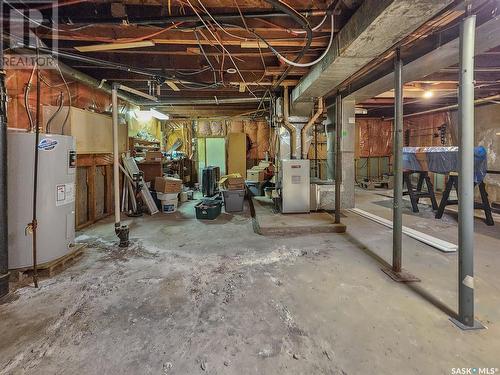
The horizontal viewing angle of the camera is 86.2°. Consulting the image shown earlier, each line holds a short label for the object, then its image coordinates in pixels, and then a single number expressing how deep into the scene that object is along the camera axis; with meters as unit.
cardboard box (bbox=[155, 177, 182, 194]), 5.18
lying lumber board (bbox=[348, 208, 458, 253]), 2.94
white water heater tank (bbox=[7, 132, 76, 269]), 2.28
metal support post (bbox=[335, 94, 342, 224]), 3.51
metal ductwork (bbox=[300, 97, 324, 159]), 4.34
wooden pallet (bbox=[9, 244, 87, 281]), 2.31
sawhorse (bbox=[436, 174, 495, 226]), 3.92
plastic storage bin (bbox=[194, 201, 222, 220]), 4.52
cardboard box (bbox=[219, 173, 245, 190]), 5.27
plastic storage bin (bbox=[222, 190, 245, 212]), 5.23
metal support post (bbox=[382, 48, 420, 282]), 2.28
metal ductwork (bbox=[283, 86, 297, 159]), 4.64
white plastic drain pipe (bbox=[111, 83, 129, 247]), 3.39
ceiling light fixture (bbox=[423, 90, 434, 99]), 4.84
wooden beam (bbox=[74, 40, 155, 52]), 2.70
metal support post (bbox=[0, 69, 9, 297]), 2.05
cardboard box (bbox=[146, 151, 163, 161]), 5.73
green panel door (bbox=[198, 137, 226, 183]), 8.63
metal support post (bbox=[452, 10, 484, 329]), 1.62
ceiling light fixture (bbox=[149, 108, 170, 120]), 6.34
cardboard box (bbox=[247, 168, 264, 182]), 6.59
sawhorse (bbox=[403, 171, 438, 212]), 4.82
